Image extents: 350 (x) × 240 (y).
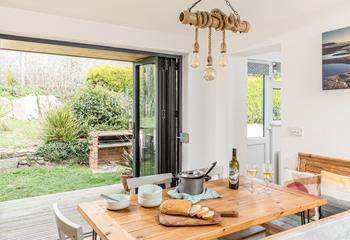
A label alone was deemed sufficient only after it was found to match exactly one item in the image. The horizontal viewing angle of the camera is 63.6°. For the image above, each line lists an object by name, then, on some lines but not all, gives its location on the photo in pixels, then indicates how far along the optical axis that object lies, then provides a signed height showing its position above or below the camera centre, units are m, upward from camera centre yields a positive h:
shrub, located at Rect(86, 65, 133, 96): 6.47 +0.89
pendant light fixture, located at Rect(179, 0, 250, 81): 1.50 +0.51
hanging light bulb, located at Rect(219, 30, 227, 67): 1.75 +0.37
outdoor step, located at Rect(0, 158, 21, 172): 5.70 -0.97
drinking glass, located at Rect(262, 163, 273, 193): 2.03 -0.42
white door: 4.20 +0.05
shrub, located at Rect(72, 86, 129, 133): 6.37 +0.15
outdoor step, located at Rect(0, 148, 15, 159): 5.77 -0.76
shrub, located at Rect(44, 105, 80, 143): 6.00 -0.21
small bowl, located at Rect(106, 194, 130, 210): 1.60 -0.51
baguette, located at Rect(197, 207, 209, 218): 1.48 -0.51
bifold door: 3.49 +0.04
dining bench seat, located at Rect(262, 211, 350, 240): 1.18 -0.51
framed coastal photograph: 2.28 +0.46
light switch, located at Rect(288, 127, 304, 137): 2.68 -0.16
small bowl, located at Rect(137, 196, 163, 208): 1.66 -0.51
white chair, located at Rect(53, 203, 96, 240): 1.25 -0.52
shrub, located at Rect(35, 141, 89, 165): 6.05 -0.79
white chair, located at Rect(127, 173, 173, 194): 2.12 -0.51
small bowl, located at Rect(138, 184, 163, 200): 1.66 -0.47
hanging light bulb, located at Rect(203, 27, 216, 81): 1.69 +0.25
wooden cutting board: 1.41 -0.54
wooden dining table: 1.33 -0.55
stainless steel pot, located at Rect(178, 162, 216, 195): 1.83 -0.44
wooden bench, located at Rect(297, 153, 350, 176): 2.31 -0.44
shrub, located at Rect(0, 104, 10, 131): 5.64 +0.02
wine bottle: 2.03 -0.44
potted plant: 4.62 -0.97
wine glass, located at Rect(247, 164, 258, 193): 2.02 -0.41
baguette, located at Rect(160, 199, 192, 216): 1.50 -0.50
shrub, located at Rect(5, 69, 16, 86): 5.71 +0.77
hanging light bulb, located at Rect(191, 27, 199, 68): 1.70 +0.36
